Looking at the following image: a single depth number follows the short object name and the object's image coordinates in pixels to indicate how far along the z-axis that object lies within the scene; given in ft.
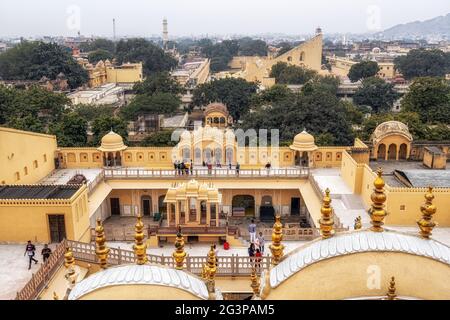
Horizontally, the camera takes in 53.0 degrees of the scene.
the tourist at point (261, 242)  60.91
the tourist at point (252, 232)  65.28
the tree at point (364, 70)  254.27
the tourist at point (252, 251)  59.73
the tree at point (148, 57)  298.76
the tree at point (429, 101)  136.67
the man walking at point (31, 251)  54.60
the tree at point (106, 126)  121.80
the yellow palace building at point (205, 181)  66.03
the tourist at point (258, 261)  53.88
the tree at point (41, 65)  221.66
